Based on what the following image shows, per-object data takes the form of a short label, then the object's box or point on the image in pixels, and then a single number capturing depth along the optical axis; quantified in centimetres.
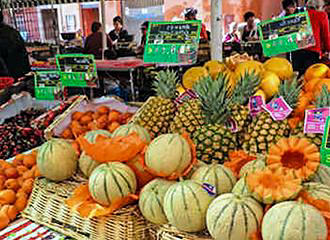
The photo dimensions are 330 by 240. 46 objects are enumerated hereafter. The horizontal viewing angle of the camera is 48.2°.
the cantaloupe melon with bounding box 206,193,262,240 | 109
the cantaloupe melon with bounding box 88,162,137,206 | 139
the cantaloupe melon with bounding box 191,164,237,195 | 130
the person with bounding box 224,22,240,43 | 697
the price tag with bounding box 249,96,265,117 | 188
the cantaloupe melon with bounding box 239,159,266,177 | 132
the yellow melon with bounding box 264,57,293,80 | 220
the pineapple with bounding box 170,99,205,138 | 193
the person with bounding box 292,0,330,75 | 445
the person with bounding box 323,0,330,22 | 491
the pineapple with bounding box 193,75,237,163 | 179
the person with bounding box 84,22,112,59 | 713
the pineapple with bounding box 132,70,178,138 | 209
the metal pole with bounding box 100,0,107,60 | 716
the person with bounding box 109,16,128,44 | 900
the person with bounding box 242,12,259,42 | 780
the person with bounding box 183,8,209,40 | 562
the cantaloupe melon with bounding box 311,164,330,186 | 133
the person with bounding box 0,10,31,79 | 391
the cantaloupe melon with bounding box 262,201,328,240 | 100
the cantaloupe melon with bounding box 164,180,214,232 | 120
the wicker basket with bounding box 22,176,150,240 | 144
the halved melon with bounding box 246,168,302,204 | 112
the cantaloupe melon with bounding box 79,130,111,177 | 162
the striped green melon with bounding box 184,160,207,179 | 146
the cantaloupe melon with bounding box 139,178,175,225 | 133
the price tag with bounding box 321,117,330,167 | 154
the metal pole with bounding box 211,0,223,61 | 276
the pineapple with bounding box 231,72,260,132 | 187
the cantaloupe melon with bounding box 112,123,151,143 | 168
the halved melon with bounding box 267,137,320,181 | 129
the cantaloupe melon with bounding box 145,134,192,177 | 141
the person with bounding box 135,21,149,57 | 631
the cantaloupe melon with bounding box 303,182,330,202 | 114
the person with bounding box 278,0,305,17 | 546
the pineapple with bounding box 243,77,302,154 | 178
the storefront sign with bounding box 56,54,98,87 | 262
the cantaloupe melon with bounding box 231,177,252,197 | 119
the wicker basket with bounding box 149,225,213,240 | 123
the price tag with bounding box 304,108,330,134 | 166
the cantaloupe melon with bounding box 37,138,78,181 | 165
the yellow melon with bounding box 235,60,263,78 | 212
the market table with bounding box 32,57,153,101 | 405
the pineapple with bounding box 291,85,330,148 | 168
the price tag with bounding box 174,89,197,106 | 211
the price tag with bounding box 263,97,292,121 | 179
